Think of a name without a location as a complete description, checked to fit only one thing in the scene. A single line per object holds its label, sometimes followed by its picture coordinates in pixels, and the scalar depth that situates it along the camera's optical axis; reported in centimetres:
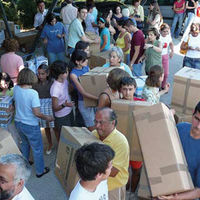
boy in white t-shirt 178
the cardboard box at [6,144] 259
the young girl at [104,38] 549
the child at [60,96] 341
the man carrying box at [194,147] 216
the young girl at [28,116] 306
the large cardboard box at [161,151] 184
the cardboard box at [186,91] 318
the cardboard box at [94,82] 340
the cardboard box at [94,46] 566
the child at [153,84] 343
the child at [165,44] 545
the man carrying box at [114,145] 225
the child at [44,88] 372
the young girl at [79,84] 354
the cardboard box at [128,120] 268
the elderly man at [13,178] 195
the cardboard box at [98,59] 521
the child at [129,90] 294
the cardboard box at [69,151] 229
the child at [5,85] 343
